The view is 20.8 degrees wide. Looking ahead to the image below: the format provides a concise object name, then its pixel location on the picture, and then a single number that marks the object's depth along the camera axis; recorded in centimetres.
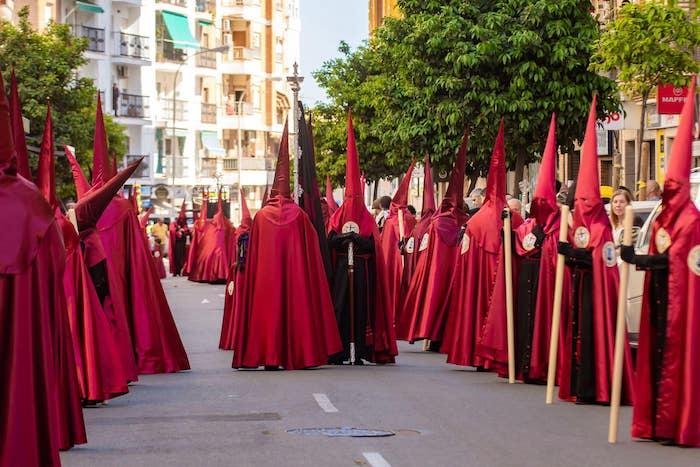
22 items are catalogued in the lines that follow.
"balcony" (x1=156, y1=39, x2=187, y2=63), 10240
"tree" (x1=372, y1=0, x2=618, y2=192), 3712
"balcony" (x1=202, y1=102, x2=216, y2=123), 11106
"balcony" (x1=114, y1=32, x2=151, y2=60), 9169
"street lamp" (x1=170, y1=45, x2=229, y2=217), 8725
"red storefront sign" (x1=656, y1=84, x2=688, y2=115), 2972
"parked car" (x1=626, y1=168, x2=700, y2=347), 1788
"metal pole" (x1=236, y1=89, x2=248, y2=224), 11425
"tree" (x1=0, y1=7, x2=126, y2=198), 5347
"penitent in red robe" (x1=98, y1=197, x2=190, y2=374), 1884
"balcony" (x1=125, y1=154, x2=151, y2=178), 9419
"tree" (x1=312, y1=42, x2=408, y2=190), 5916
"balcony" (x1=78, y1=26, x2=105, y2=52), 8719
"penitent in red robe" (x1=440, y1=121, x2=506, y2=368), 1959
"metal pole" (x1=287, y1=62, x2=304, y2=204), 4697
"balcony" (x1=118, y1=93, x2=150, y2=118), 9425
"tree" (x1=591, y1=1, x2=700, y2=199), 2839
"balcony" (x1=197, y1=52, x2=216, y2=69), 11106
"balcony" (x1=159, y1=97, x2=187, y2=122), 10444
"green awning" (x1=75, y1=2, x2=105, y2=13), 8419
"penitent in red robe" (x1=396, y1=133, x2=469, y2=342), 2291
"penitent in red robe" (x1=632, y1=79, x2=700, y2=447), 1273
